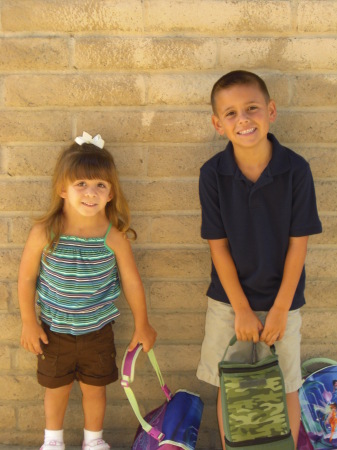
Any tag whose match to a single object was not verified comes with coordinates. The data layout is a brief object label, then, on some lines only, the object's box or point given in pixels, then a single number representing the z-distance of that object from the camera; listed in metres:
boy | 2.38
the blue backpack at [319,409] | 2.72
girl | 2.53
